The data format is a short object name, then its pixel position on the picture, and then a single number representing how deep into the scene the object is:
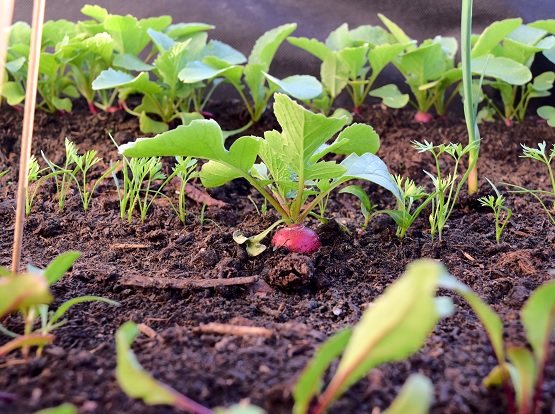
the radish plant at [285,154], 0.37
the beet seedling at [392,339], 0.24
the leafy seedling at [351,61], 0.61
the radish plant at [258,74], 0.53
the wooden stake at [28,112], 0.31
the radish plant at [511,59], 0.57
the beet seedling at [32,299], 0.28
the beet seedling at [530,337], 0.27
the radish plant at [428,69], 0.59
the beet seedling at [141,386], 0.25
